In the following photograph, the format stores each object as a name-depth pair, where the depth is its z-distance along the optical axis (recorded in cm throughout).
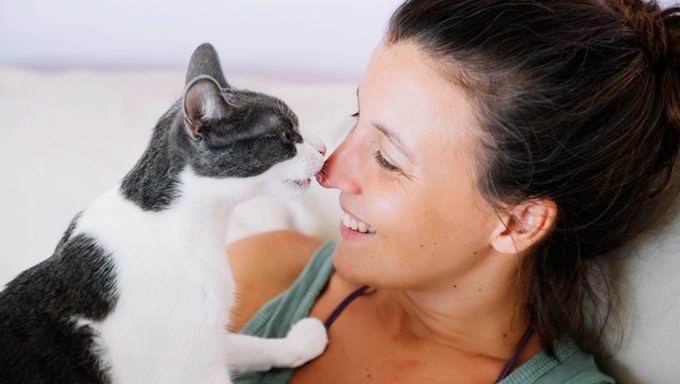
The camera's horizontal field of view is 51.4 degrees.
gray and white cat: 95
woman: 97
